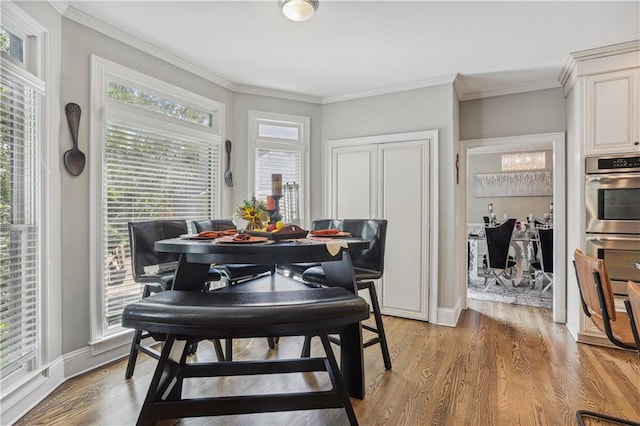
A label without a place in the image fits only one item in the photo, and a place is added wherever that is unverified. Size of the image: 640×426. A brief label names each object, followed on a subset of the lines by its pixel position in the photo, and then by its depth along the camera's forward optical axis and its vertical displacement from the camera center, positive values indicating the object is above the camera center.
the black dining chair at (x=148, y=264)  2.31 -0.38
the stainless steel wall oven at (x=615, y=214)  2.84 -0.03
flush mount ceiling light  2.16 +1.31
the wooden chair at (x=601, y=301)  1.82 -0.51
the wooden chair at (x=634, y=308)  1.38 -0.43
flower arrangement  2.09 -0.02
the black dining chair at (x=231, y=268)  2.69 -0.47
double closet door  3.71 +0.07
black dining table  1.63 -0.24
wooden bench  1.46 -0.49
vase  2.12 -0.09
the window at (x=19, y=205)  1.93 +0.04
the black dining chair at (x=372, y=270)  2.47 -0.43
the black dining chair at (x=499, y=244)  4.89 -0.48
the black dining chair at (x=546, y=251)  4.62 -0.56
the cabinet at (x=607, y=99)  2.85 +0.96
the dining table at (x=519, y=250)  5.73 -0.70
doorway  3.60 -0.06
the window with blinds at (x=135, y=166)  2.59 +0.40
